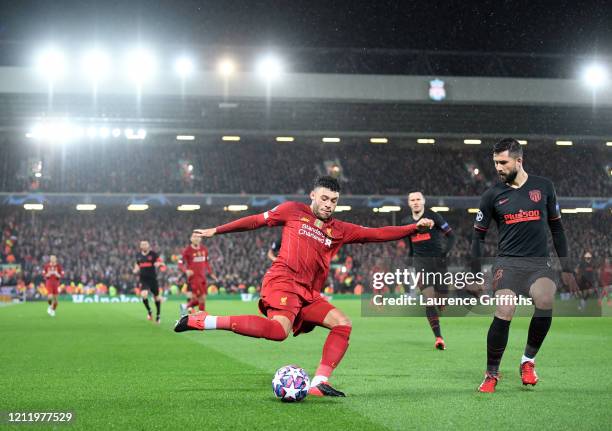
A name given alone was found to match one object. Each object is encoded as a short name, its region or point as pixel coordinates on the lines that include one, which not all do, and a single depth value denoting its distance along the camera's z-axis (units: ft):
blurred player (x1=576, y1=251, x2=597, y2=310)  92.89
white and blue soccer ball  23.26
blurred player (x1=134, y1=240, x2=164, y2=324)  69.51
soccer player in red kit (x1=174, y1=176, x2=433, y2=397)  24.84
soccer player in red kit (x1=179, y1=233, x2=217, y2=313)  70.44
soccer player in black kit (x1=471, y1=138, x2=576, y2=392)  26.18
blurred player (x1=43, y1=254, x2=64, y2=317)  81.92
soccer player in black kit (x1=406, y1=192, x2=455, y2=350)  42.34
